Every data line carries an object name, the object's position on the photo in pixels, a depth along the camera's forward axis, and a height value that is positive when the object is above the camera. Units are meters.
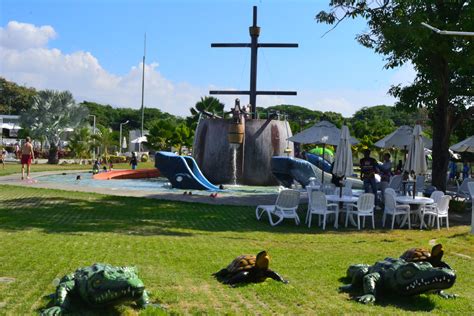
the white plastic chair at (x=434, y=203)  13.47 -0.92
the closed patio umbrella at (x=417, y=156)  13.63 +0.19
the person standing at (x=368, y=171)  14.77 -0.24
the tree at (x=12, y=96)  88.00 +7.87
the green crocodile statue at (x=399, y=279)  5.55 -1.20
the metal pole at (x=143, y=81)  57.94 +7.36
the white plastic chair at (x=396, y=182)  17.35 -0.61
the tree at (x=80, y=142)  42.47 +0.51
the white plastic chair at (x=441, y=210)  13.34 -1.08
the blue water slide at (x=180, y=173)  21.58 -0.75
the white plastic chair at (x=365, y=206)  12.85 -1.02
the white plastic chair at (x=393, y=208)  13.28 -1.08
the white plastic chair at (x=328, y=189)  15.54 -0.81
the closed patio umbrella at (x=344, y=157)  14.02 +0.08
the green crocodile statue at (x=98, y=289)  4.77 -1.21
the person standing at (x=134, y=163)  33.97 -0.70
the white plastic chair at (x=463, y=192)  18.52 -0.88
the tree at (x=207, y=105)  55.97 +5.00
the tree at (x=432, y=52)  15.34 +3.25
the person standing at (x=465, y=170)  31.67 -0.23
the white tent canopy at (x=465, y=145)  20.26 +0.78
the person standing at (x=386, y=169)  16.69 -0.20
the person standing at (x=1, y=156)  33.23 -0.62
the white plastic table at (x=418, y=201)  13.12 -0.88
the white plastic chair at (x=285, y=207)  13.02 -1.14
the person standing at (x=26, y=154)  21.71 -0.28
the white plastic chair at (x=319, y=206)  12.83 -1.06
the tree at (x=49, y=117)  43.06 +2.41
